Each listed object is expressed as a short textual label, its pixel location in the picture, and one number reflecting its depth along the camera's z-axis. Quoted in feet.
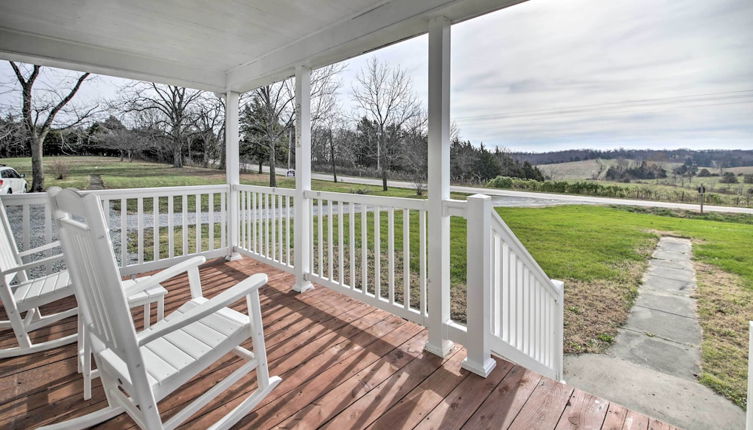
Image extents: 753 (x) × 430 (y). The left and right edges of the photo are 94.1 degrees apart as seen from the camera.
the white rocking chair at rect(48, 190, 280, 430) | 3.84
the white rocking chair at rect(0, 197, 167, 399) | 6.00
